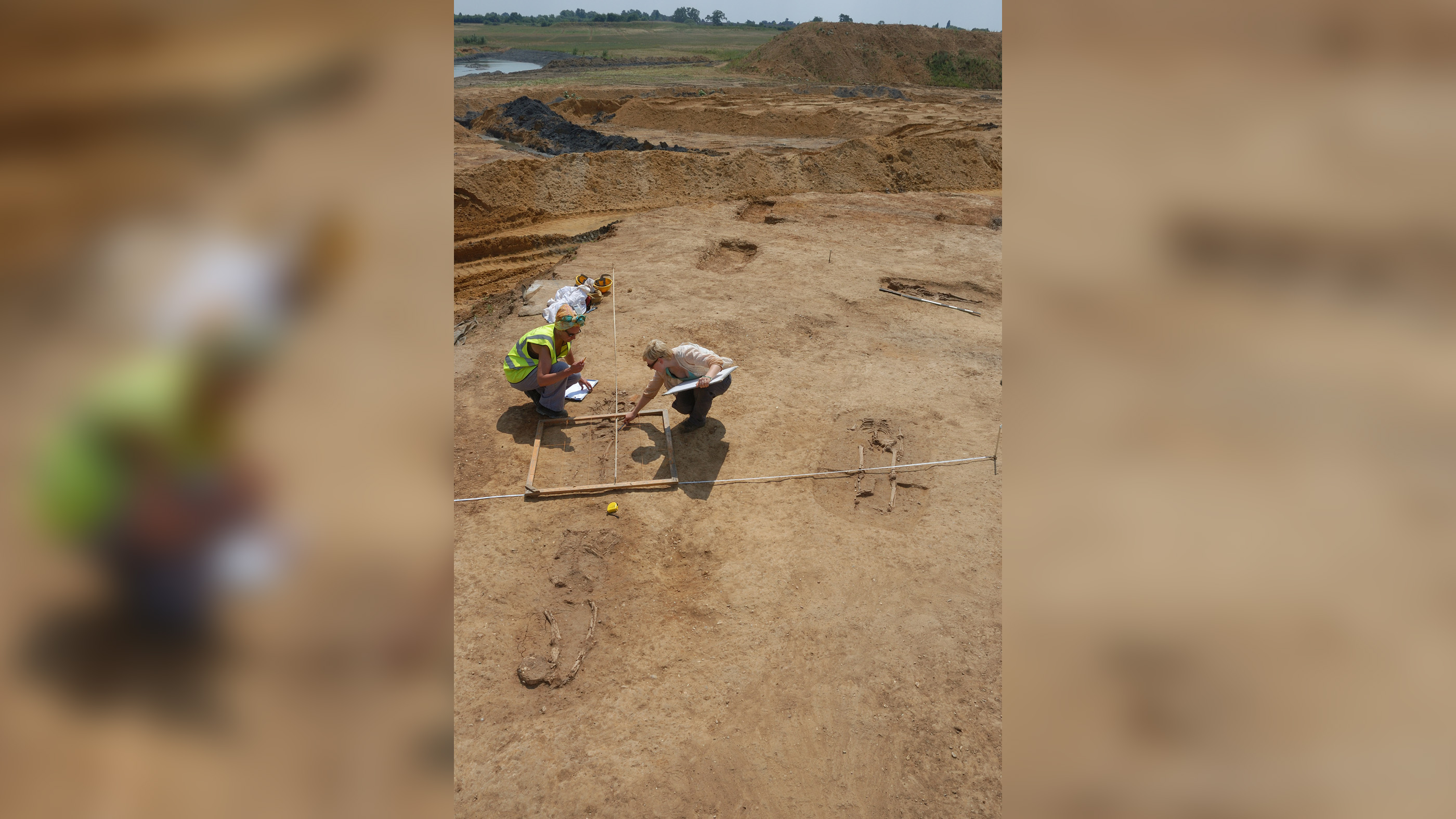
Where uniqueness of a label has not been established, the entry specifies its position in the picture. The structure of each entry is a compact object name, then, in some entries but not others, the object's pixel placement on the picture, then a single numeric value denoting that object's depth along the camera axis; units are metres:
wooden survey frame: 6.73
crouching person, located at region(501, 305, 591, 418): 7.31
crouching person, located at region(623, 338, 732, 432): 7.22
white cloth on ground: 8.05
